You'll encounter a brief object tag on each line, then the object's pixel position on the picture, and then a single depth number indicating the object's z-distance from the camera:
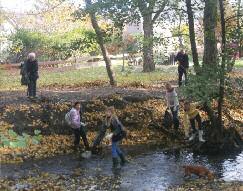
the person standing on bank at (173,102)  16.84
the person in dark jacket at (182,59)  21.61
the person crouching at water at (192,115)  16.06
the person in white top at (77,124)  15.07
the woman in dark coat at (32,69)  18.44
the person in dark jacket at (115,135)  13.52
